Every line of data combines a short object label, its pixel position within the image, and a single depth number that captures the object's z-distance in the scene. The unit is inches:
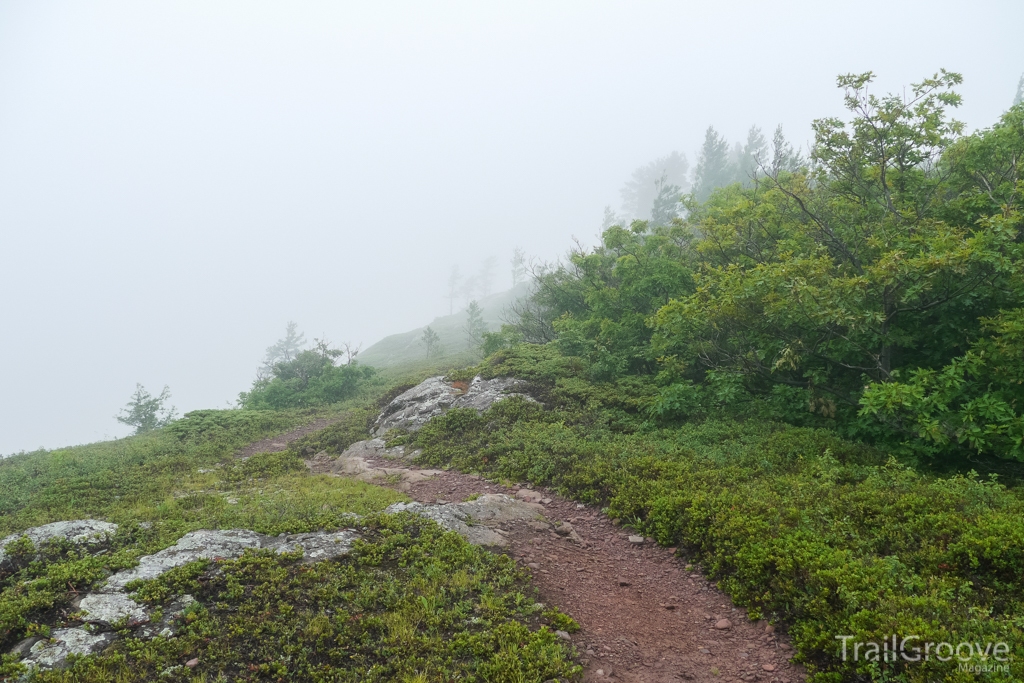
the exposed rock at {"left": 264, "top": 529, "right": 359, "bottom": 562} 275.3
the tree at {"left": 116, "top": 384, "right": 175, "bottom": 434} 1134.4
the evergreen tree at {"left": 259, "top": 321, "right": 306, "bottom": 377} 2645.2
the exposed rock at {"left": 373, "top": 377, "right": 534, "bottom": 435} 649.6
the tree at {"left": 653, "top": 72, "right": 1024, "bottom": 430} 372.5
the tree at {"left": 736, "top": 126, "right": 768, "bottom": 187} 2711.6
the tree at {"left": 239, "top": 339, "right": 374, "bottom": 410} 1051.3
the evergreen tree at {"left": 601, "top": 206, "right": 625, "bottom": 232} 3134.8
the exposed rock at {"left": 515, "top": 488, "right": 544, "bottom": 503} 398.3
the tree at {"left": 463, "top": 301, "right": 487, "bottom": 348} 2096.5
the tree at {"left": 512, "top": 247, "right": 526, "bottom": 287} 3679.6
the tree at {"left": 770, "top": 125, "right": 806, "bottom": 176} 1632.6
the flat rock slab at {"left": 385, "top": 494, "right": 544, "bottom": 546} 316.2
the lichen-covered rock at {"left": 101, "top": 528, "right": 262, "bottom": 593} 248.5
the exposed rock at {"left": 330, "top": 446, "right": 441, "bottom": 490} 482.3
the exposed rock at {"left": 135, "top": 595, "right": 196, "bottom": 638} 210.4
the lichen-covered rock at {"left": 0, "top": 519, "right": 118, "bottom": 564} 290.2
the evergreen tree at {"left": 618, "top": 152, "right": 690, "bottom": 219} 3587.6
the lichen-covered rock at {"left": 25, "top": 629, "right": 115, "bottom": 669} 191.6
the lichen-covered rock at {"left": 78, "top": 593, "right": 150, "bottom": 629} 215.0
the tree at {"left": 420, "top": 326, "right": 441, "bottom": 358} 2085.1
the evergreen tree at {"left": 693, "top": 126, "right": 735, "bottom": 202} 2536.9
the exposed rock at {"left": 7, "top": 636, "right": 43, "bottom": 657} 195.9
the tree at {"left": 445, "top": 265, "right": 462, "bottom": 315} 4731.8
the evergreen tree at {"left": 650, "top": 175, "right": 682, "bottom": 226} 2241.3
